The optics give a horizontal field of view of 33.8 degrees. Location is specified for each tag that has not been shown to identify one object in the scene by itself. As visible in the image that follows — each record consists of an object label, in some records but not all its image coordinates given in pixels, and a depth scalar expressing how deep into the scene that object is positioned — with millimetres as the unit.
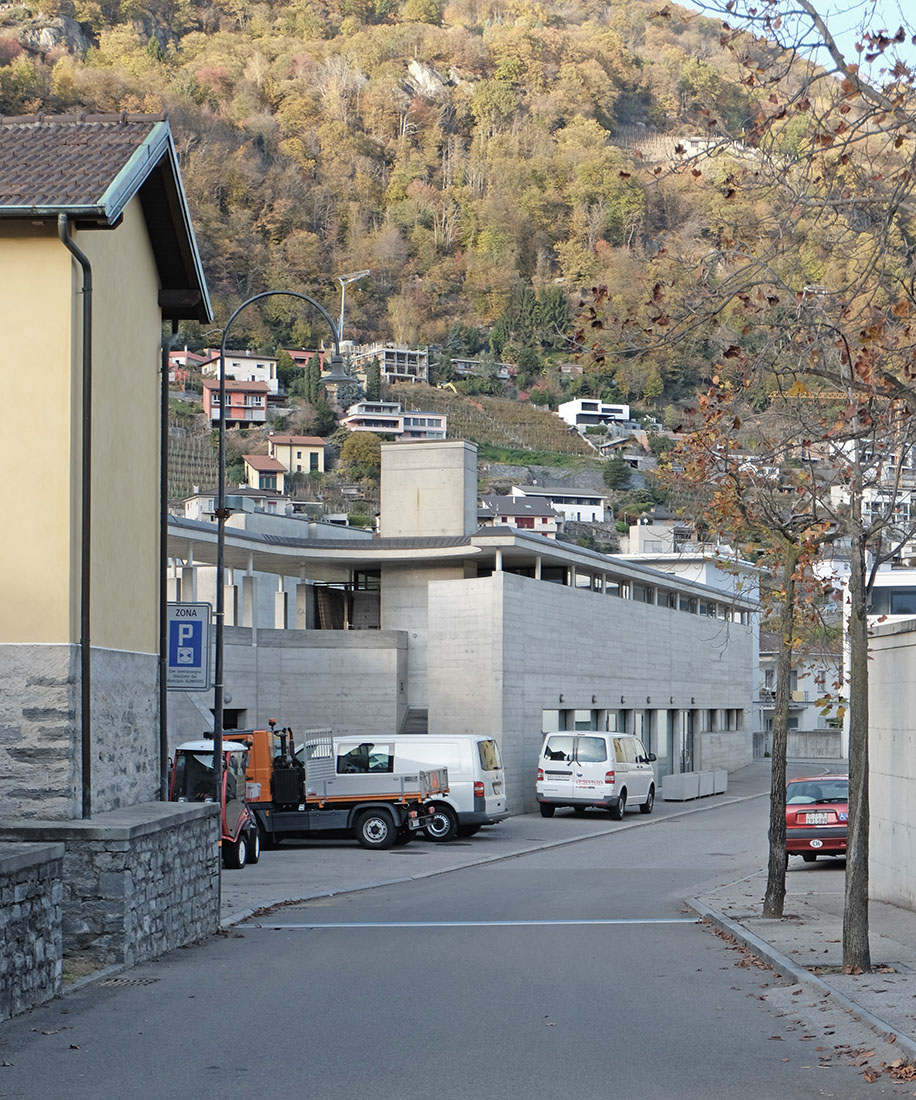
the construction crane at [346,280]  169888
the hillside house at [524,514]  122062
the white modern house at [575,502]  144500
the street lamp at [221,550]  23375
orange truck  29078
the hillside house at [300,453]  146125
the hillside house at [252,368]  161500
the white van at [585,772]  37188
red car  24359
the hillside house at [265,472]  135875
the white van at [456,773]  30578
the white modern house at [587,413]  169250
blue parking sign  17234
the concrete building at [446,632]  40719
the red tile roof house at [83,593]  12688
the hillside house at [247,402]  152750
